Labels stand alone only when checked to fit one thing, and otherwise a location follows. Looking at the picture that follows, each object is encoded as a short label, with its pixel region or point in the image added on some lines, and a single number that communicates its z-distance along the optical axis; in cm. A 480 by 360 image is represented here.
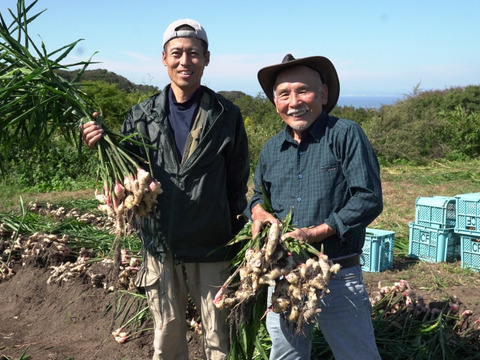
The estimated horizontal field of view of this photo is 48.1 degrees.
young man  254
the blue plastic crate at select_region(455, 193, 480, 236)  460
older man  210
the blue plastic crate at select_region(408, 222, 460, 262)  498
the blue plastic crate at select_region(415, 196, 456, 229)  493
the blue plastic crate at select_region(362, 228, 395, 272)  461
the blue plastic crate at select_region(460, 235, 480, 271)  471
